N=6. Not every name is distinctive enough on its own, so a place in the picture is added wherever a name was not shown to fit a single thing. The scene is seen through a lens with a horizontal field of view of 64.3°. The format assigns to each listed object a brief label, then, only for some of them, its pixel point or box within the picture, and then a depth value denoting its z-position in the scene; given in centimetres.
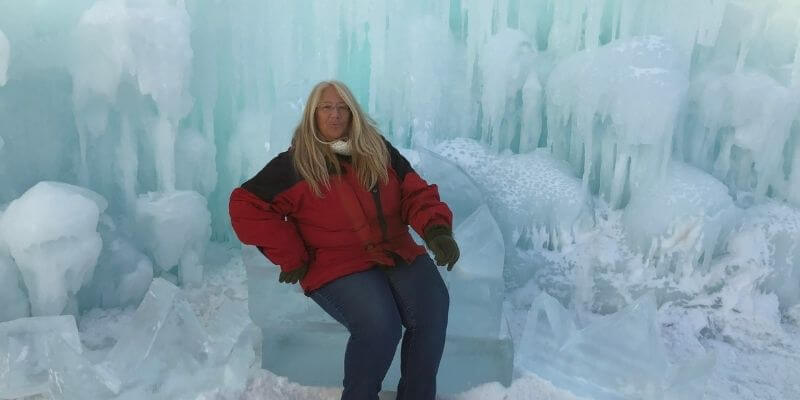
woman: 207
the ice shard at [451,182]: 316
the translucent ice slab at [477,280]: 261
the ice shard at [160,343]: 259
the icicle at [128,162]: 329
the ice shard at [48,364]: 247
